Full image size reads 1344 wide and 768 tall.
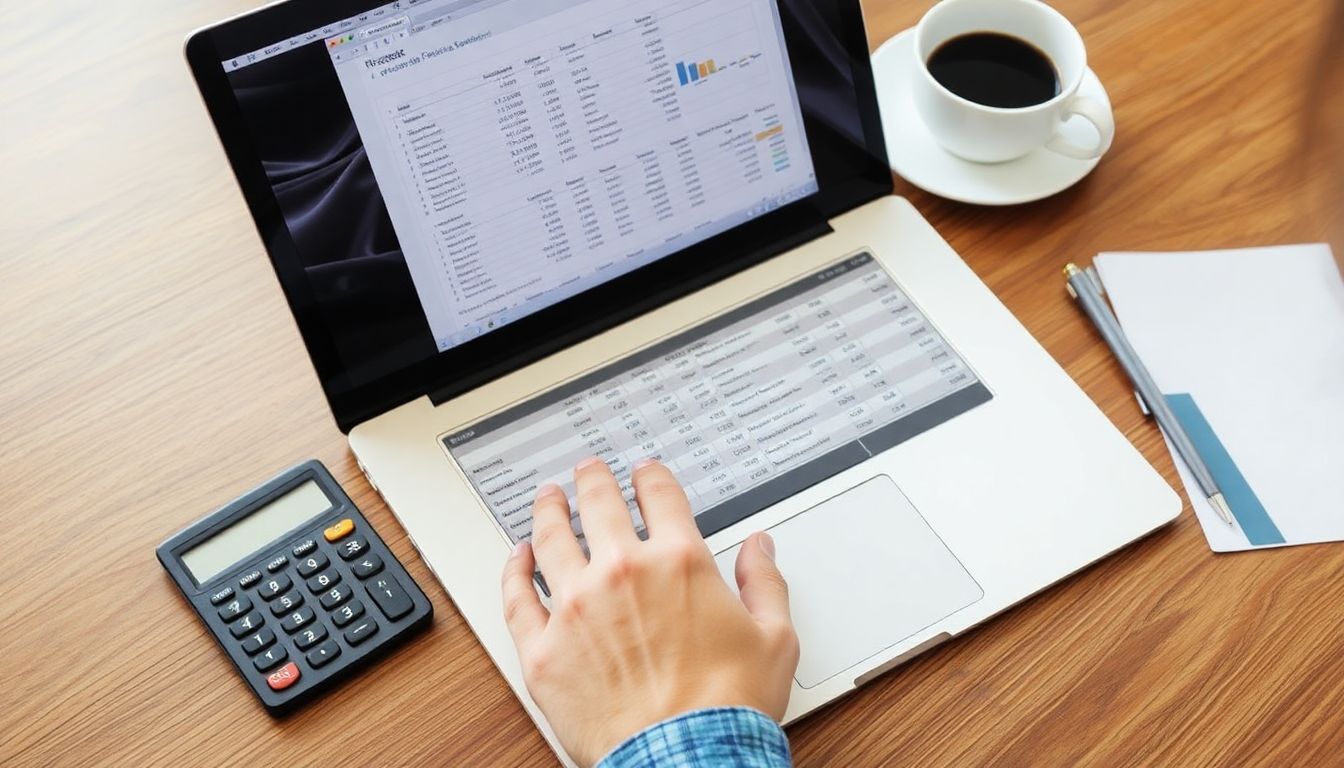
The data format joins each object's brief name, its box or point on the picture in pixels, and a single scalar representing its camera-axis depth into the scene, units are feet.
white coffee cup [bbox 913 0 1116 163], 2.77
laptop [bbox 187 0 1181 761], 2.27
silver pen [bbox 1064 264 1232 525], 2.43
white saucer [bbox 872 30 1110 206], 2.88
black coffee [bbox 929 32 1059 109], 2.88
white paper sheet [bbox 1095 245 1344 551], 2.43
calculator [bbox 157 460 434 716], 2.23
